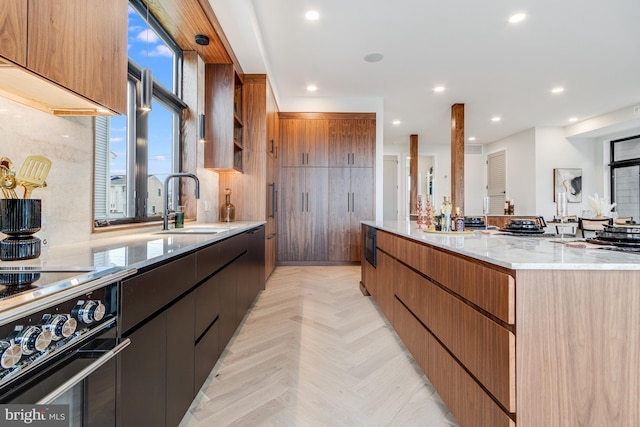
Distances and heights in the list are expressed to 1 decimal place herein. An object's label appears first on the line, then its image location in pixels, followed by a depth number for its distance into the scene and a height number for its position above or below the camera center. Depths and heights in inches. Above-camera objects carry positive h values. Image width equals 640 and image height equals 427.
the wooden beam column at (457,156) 216.4 +41.7
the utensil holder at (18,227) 40.4 -1.7
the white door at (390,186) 366.6 +34.3
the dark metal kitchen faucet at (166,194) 93.4 +6.3
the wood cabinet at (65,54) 35.6 +21.7
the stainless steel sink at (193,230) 89.4 -4.8
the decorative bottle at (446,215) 90.8 -0.1
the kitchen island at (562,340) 40.1 -16.6
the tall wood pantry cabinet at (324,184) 209.0 +20.9
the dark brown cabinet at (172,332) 37.8 -19.3
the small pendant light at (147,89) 70.9 +29.4
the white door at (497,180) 327.9 +38.0
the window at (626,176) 249.9 +32.6
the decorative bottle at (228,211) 143.6 +1.8
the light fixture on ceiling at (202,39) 111.7 +64.4
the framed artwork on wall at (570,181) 278.5 +30.5
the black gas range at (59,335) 22.6 -10.3
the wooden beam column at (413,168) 315.6 +47.7
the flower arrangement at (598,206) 159.5 +4.7
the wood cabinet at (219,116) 131.0 +42.4
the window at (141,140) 79.9 +22.5
